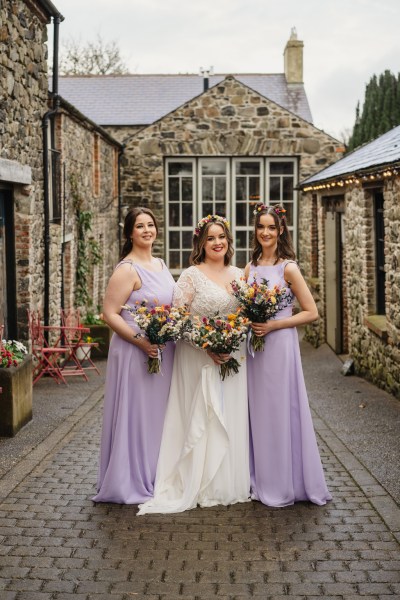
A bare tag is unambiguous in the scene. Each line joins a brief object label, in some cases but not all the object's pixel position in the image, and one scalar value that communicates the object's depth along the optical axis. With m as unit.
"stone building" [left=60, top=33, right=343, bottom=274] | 20.23
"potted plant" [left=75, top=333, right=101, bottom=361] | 13.50
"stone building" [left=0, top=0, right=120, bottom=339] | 10.35
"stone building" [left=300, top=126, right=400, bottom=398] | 10.59
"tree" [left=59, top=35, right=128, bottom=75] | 37.72
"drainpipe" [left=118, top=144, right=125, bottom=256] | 20.48
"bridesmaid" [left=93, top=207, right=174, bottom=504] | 6.22
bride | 6.13
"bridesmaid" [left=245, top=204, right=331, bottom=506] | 6.19
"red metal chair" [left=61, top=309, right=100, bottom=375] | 12.61
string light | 10.01
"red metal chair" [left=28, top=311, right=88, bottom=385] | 11.50
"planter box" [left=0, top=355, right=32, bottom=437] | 8.37
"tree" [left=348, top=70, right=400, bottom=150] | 27.16
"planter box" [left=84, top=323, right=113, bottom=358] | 14.92
